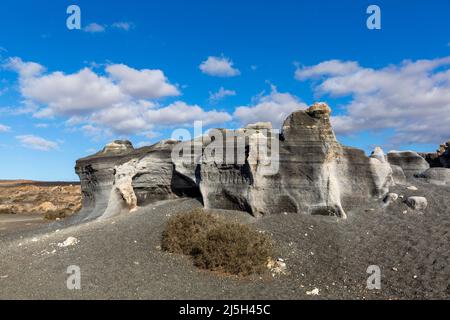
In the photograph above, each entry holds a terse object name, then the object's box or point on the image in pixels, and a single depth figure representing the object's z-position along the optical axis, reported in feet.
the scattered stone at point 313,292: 30.37
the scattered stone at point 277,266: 35.01
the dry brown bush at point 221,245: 34.53
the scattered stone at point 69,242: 44.08
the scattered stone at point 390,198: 50.32
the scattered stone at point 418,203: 48.32
